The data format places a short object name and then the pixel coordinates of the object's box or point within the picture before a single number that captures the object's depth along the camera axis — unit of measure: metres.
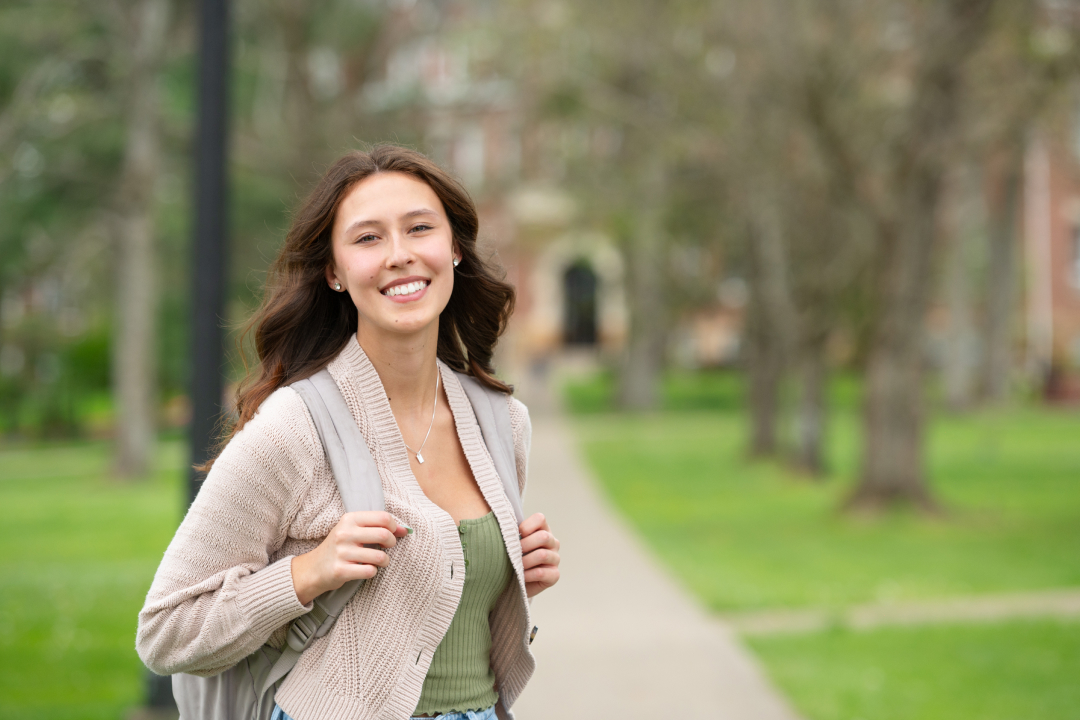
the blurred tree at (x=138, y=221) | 19.47
